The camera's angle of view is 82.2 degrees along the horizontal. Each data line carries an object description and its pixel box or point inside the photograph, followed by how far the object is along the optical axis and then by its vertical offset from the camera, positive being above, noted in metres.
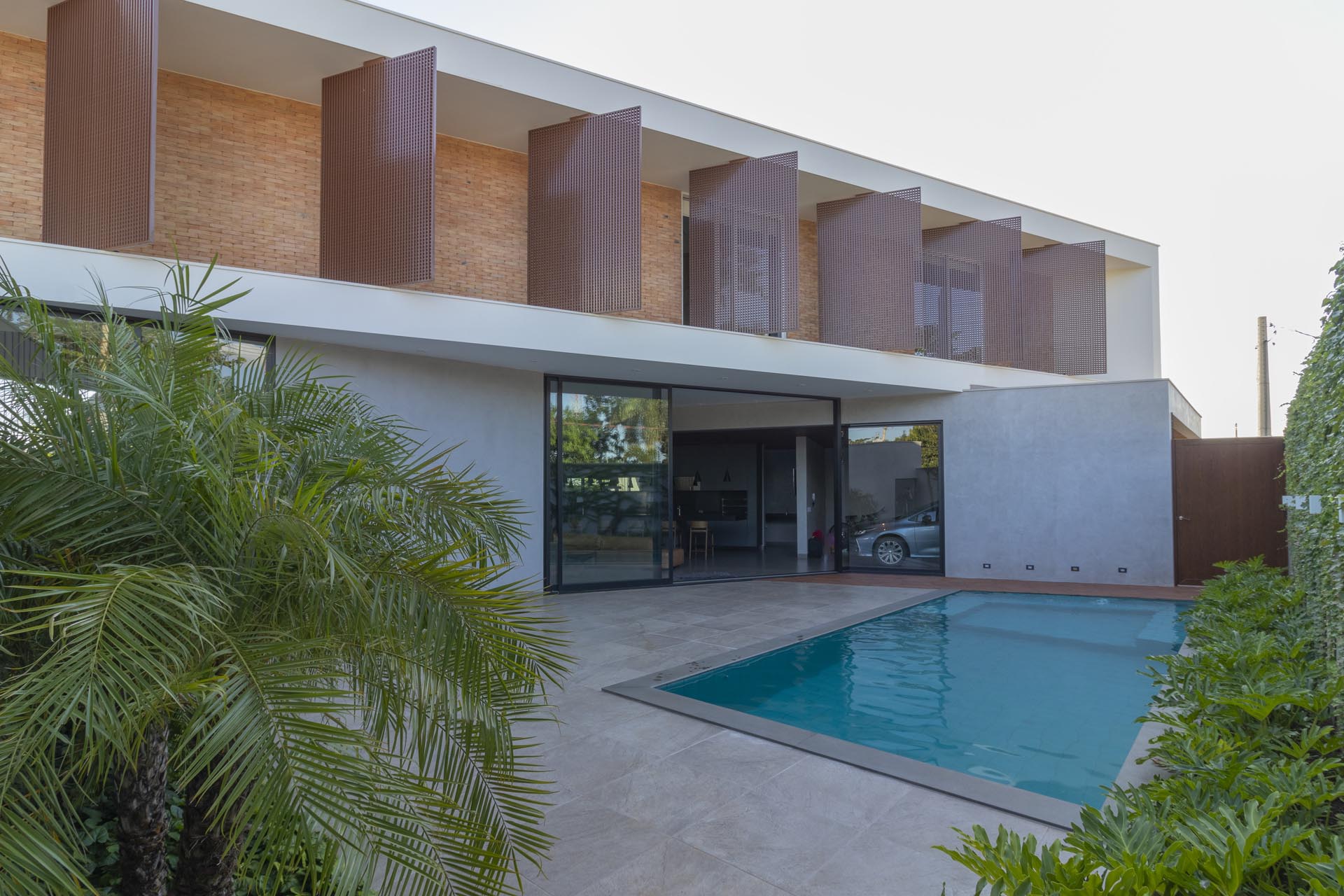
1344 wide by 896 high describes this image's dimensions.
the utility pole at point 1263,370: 17.48 +2.45
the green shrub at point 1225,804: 2.00 -1.05
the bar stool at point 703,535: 16.08 -1.40
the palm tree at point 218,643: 1.63 -0.43
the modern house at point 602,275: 7.64 +2.62
